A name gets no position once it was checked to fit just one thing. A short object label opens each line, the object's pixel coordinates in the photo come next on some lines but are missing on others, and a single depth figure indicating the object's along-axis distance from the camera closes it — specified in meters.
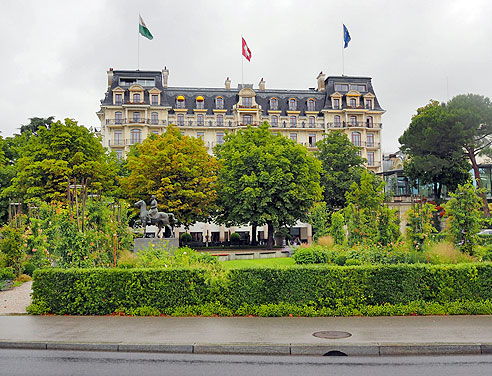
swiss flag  61.53
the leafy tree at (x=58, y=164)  38.69
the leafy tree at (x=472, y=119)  48.75
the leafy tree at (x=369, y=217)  18.91
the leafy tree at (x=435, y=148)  50.22
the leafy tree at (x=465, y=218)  16.52
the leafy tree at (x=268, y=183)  42.25
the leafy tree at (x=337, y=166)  55.16
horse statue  25.73
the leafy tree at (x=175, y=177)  41.03
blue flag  61.73
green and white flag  57.94
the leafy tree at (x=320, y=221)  35.62
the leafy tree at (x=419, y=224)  17.48
